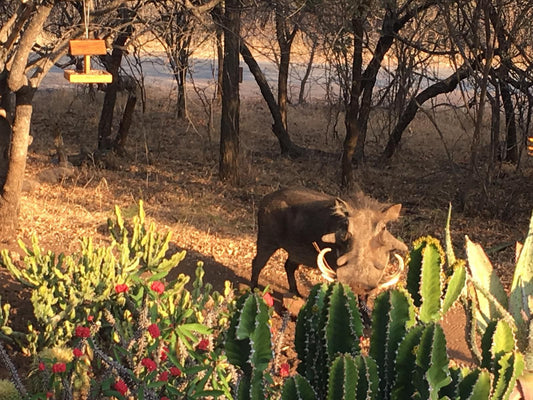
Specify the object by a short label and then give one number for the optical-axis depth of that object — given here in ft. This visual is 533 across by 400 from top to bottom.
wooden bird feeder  19.03
